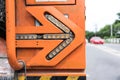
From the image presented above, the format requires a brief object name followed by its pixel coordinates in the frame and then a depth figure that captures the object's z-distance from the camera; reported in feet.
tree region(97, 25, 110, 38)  220.40
